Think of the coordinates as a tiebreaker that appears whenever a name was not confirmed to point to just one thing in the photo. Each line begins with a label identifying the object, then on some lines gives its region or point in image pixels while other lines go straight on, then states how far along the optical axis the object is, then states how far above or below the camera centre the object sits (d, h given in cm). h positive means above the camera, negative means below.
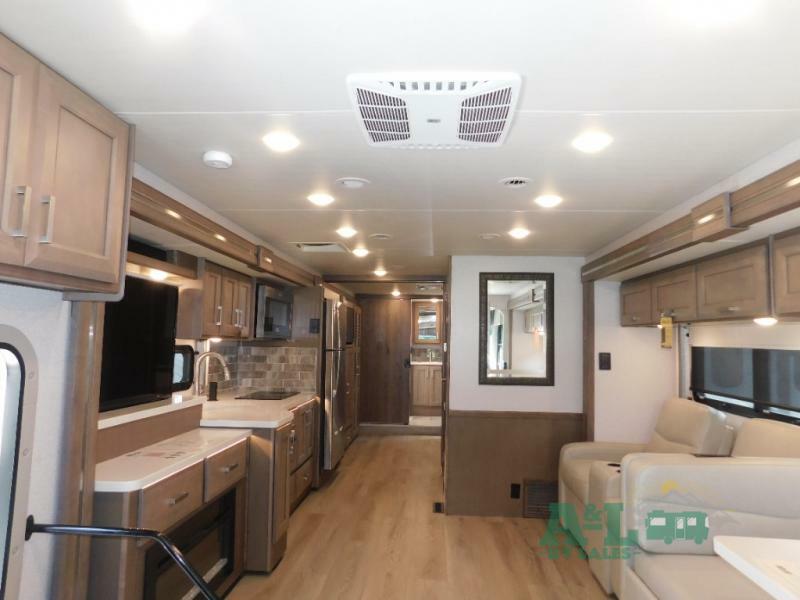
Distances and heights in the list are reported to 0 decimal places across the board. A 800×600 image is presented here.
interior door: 789 -25
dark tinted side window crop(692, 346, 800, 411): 284 -15
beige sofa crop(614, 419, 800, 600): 220 -67
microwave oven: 425 +23
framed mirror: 434 +14
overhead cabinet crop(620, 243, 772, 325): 220 +33
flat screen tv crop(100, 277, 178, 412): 228 -4
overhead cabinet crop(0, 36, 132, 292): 129 +43
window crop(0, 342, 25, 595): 158 -28
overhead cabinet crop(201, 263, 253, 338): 335 +25
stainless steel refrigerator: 511 -41
